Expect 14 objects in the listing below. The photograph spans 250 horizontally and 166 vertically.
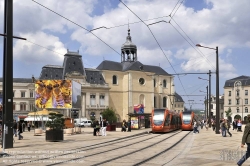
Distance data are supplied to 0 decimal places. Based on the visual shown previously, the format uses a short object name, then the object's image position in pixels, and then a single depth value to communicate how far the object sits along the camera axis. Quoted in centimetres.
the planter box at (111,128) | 4188
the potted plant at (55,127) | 2237
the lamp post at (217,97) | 3177
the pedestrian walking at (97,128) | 3044
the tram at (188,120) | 4641
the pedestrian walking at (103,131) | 2978
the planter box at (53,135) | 2250
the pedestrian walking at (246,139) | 1066
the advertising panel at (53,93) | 3484
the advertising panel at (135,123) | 4456
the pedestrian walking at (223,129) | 2754
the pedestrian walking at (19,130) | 2477
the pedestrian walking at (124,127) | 3872
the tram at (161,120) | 3666
